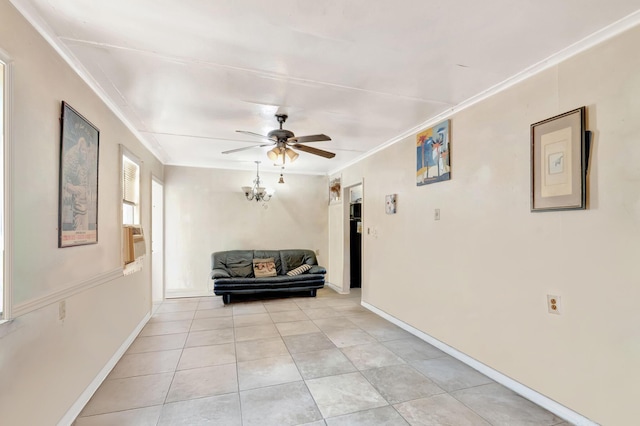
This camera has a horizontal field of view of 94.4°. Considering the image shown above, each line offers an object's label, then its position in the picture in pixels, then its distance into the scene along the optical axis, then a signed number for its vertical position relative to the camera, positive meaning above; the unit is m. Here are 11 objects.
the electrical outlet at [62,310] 1.90 -0.63
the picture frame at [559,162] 1.92 +0.35
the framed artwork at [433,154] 3.11 +0.65
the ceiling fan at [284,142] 2.98 +0.74
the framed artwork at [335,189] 5.97 +0.49
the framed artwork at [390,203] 4.01 +0.14
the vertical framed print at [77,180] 1.95 +0.24
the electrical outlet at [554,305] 2.06 -0.65
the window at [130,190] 3.39 +0.29
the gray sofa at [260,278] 4.98 -1.10
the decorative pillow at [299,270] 5.53 -1.09
